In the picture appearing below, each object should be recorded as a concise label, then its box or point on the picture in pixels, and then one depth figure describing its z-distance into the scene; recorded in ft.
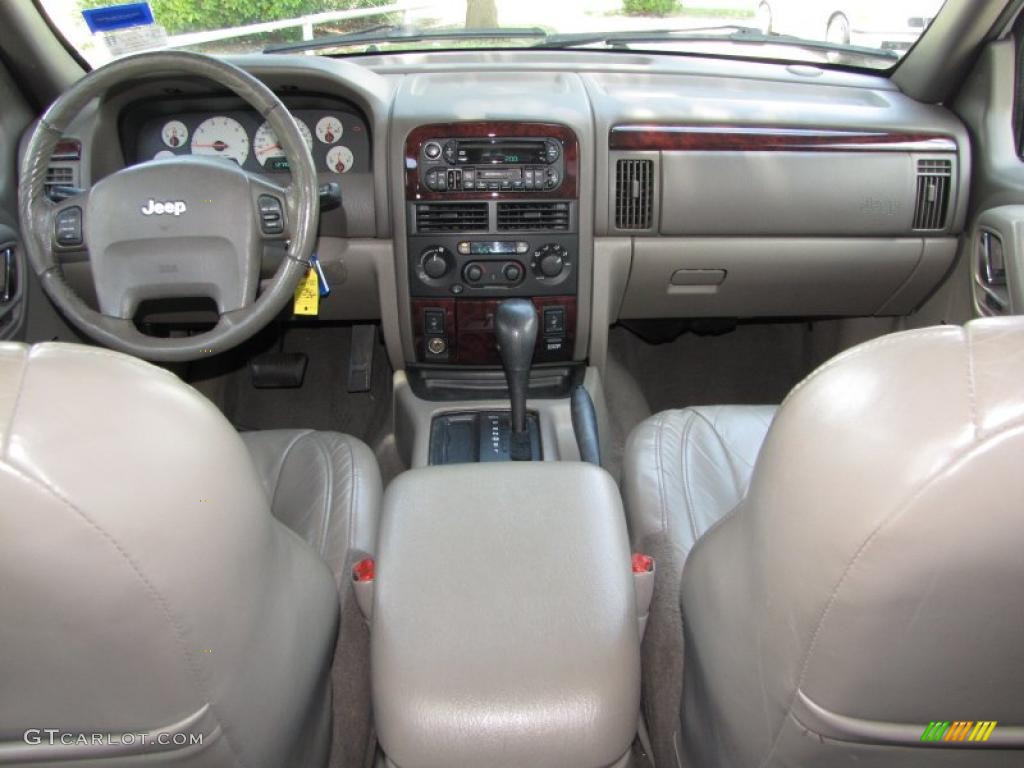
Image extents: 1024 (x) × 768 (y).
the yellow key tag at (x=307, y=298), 6.41
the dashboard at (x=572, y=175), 7.01
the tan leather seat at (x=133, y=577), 2.24
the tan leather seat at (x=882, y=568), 2.18
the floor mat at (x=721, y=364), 10.34
